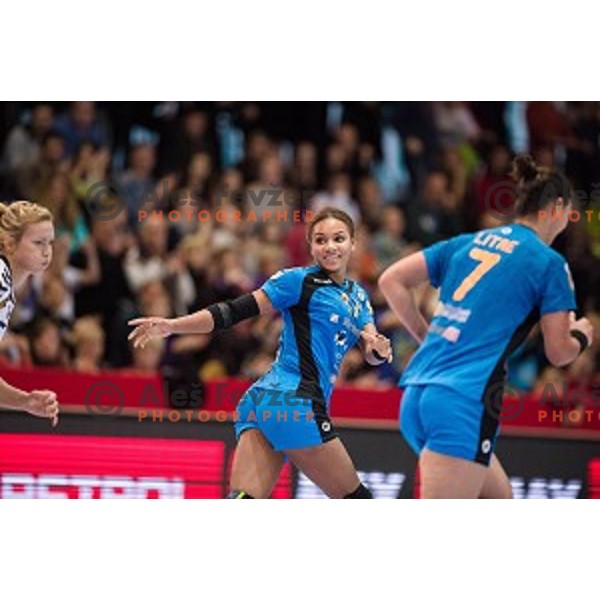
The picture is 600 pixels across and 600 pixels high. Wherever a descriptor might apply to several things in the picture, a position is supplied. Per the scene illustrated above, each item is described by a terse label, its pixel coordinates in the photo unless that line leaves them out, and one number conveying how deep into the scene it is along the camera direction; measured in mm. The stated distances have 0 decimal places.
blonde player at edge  11344
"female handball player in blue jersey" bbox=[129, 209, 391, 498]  11484
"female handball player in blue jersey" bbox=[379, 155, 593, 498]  9909
